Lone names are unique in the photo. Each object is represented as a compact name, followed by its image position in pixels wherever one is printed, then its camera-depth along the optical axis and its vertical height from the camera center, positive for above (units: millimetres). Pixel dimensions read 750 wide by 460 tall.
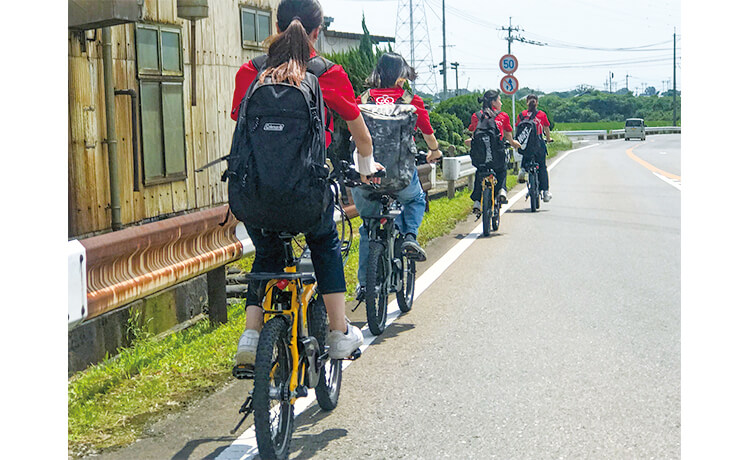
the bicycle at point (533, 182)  15186 -630
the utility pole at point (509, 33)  68750 +8334
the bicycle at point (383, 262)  6094 -791
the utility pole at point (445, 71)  43656 +3827
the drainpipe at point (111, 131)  8281 +206
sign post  25995 +1926
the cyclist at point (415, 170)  6527 -85
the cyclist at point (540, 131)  15203 +210
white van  76250 +1024
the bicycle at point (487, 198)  11875 -682
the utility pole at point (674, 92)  65250 +4373
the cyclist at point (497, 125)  11639 +225
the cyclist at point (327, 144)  3789 -10
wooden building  8117 +457
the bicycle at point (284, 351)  3635 -841
